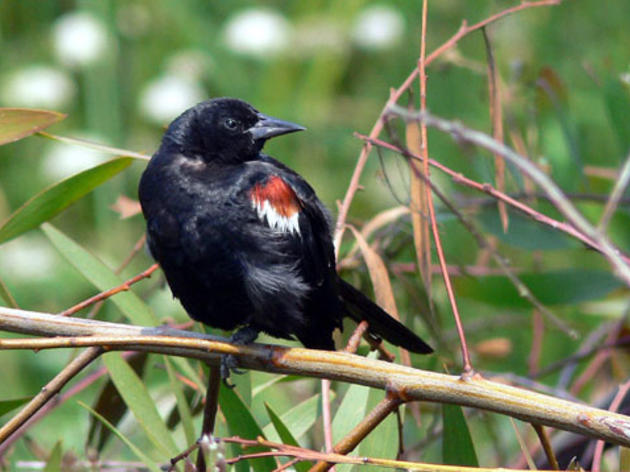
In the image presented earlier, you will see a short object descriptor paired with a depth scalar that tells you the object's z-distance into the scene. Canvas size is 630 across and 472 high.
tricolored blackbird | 4.06
